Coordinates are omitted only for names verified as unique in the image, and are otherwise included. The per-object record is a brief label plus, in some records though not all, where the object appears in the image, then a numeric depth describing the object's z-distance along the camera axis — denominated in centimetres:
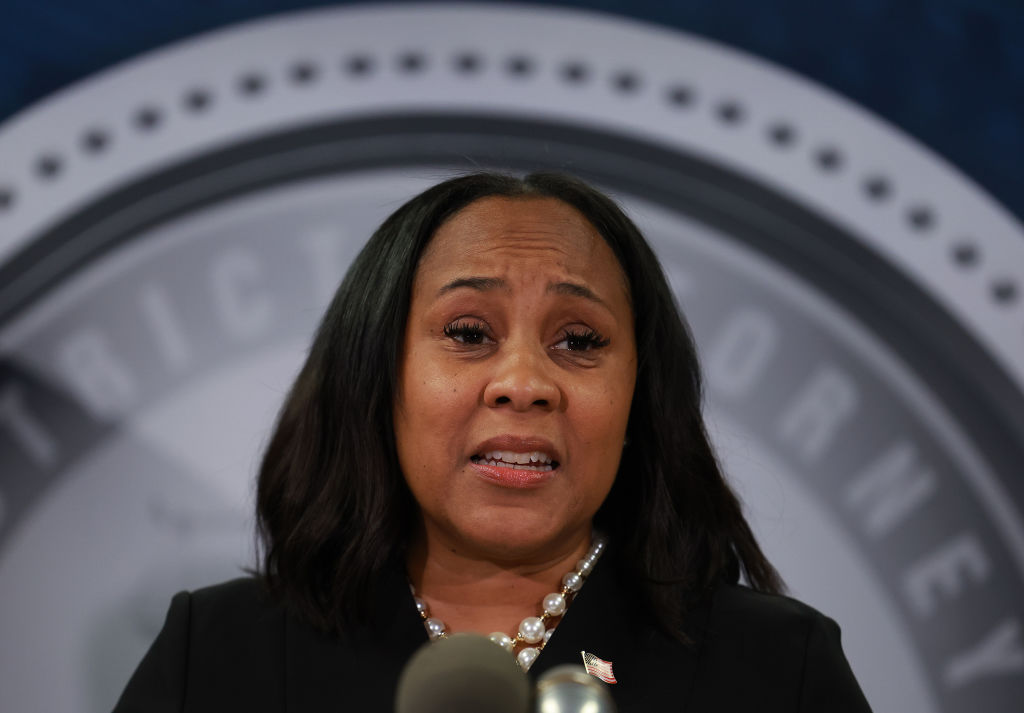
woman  380
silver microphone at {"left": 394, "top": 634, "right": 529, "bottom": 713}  350
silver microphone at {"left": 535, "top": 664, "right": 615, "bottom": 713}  349
